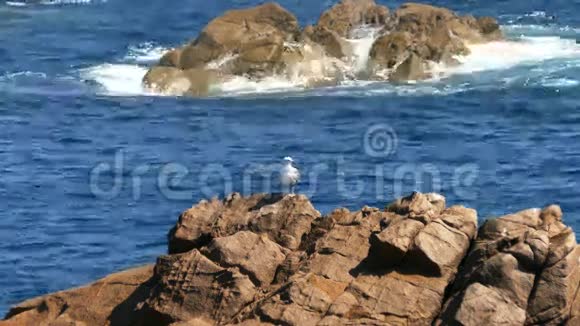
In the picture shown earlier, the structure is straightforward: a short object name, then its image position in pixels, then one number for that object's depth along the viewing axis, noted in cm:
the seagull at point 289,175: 5866
